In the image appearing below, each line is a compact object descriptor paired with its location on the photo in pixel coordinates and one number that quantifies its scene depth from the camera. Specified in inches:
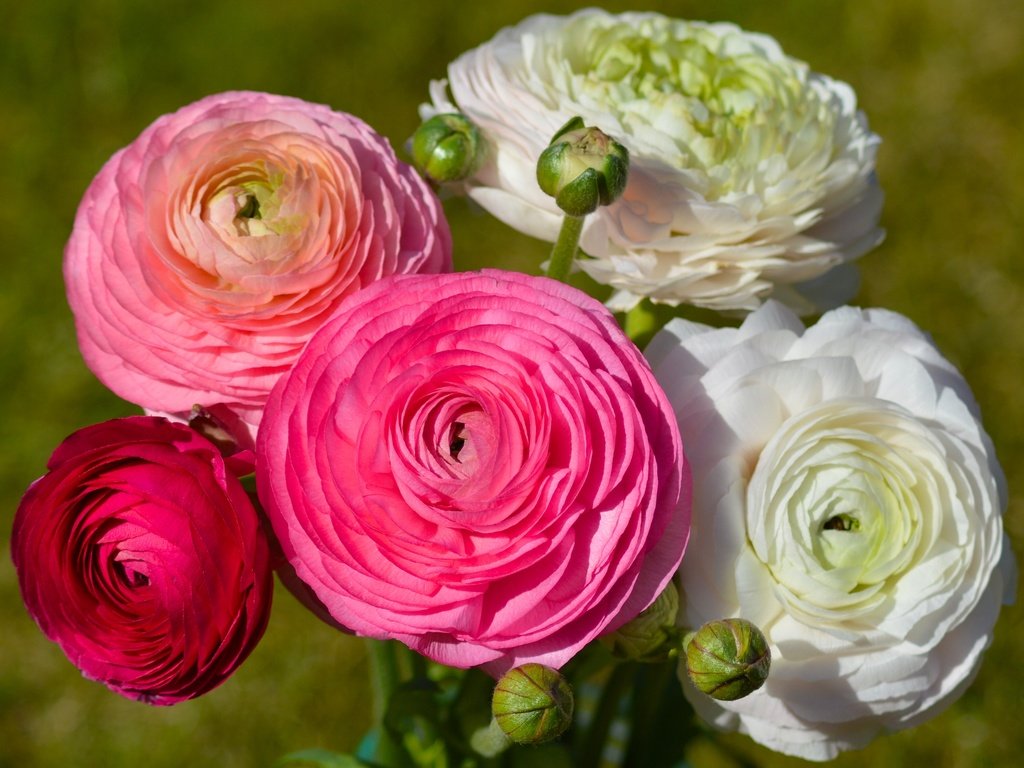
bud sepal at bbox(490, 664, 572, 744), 20.1
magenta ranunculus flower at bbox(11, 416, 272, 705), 19.5
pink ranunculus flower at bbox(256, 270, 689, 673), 19.6
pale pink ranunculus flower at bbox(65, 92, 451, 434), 21.9
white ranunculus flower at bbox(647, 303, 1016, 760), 22.6
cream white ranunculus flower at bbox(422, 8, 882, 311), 25.6
